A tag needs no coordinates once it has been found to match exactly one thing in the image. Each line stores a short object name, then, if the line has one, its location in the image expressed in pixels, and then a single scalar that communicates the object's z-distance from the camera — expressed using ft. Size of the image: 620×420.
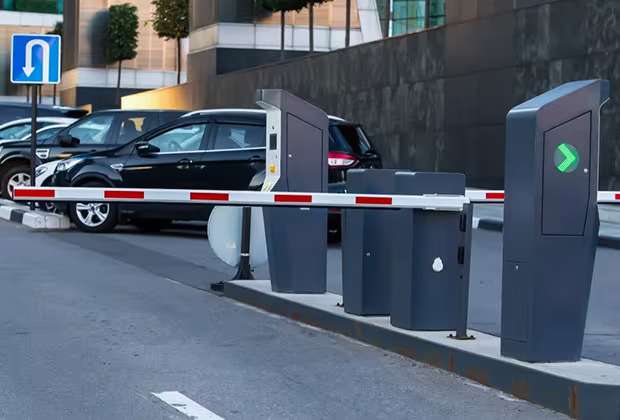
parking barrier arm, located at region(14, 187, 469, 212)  30.36
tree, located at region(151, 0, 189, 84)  174.50
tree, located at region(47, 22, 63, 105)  240.65
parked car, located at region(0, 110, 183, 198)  71.56
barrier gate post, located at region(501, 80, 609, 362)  24.30
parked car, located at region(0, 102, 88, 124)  92.43
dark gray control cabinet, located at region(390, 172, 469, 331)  29.40
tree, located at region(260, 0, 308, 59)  121.90
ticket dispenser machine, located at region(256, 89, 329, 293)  36.11
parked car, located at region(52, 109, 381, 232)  58.95
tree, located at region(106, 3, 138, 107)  200.75
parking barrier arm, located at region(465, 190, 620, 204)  31.89
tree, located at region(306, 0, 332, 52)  120.53
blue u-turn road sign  67.05
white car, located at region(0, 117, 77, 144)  85.05
